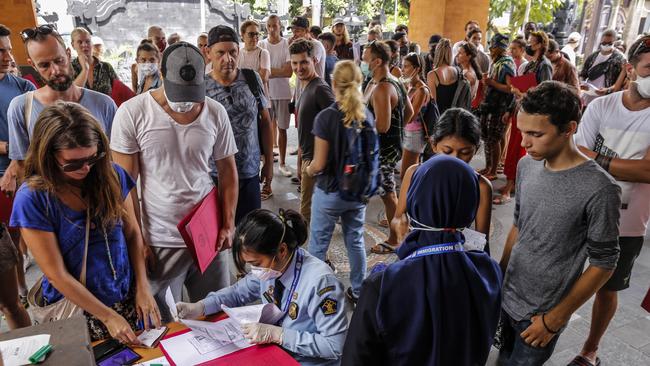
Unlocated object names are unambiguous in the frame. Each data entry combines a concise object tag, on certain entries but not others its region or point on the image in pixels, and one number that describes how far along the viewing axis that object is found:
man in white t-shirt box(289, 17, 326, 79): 6.27
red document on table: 1.74
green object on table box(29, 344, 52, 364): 1.26
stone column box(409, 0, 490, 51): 11.15
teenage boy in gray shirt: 1.72
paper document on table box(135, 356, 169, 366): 1.72
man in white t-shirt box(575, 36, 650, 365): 2.17
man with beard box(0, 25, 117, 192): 2.54
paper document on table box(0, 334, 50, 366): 1.28
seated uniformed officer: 1.84
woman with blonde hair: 2.95
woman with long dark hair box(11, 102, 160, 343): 1.74
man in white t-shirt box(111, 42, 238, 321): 2.19
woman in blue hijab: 1.21
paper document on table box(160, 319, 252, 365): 1.77
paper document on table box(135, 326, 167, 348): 1.84
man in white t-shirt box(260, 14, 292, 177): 6.17
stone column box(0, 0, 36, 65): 6.58
